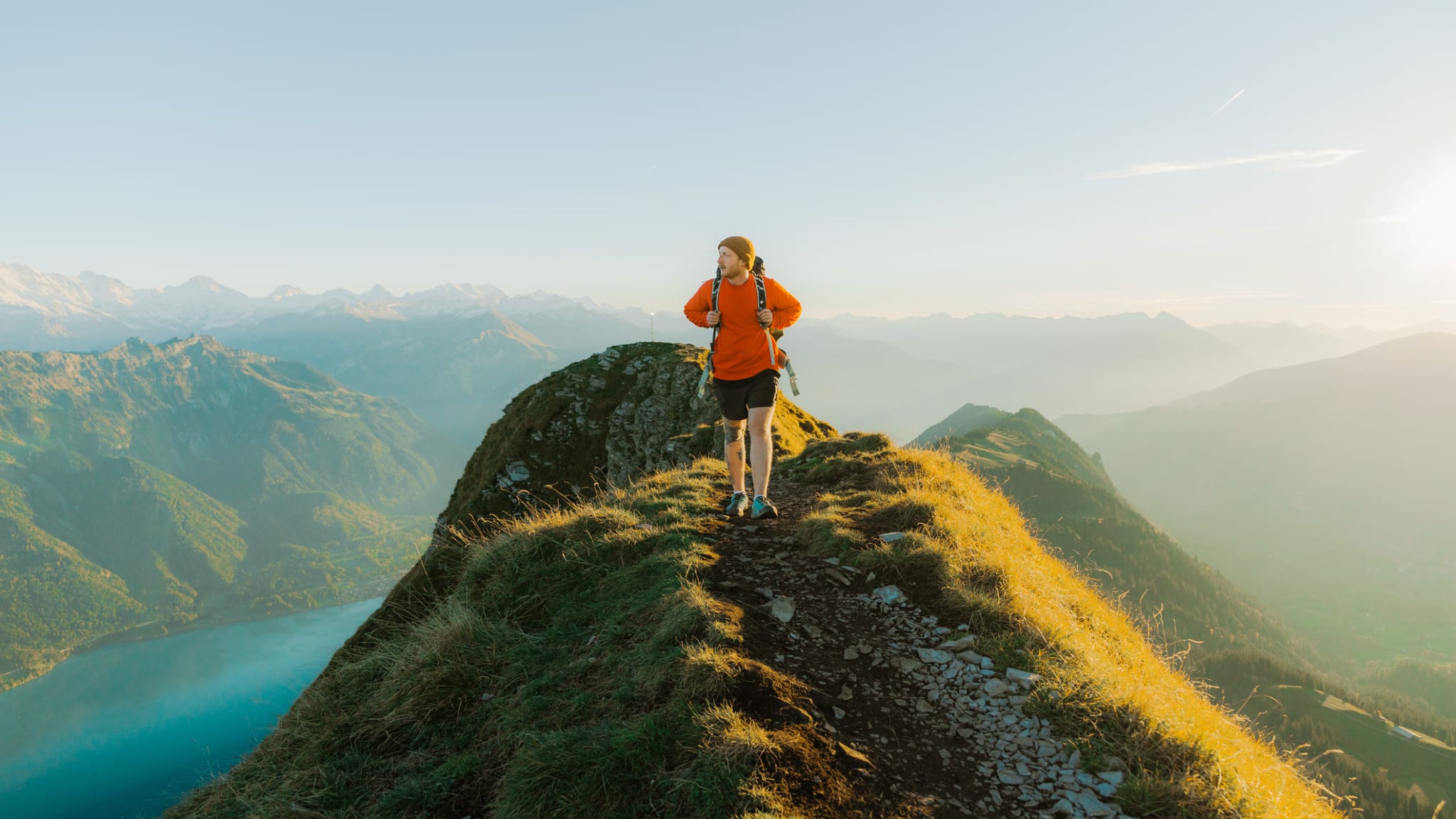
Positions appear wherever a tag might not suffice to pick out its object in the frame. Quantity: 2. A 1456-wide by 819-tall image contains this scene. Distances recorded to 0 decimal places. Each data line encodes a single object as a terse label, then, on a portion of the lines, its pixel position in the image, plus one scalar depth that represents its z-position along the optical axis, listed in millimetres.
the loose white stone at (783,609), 6377
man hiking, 8820
